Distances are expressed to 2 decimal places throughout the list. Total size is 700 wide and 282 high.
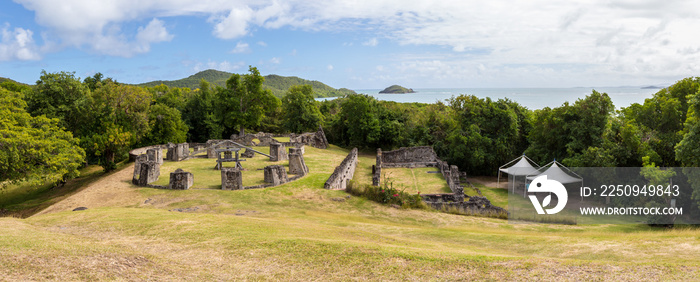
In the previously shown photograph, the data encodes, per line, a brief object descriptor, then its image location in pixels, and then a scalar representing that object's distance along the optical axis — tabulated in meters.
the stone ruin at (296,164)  26.20
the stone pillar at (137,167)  23.11
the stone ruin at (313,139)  40.81
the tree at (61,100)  31.86
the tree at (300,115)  50.00
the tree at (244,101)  43.53
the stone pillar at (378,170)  24.25
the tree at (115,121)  32.22
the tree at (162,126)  40.66
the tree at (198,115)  50.44
